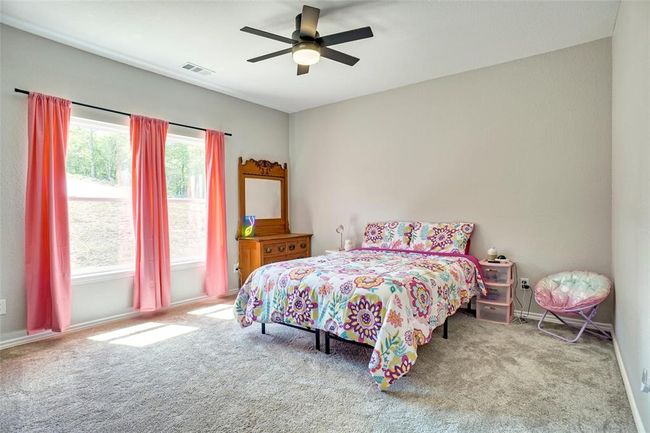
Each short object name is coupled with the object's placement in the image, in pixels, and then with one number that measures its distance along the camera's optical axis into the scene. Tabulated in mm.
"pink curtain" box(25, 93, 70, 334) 3086
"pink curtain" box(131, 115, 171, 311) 3799
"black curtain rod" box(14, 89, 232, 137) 3070
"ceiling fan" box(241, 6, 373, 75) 2570
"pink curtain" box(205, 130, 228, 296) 4586
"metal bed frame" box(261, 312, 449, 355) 2789
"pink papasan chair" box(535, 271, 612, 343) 2898
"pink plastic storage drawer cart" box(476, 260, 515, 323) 3557
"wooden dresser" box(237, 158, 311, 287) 4844
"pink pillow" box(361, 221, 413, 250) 4367
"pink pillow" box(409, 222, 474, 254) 3951
